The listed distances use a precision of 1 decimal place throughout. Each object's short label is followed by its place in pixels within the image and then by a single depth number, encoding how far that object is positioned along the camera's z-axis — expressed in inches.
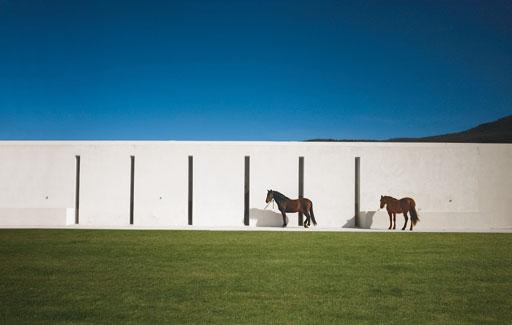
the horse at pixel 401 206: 691.4
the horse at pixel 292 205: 709.3
